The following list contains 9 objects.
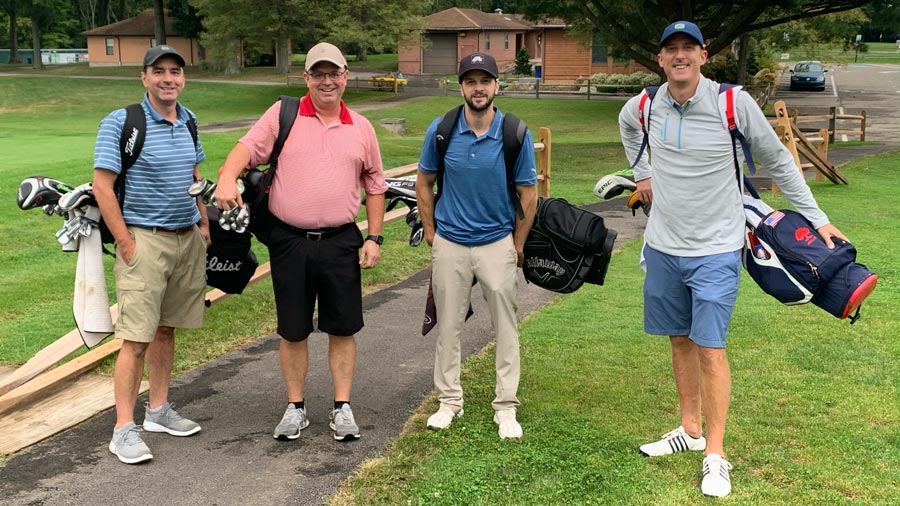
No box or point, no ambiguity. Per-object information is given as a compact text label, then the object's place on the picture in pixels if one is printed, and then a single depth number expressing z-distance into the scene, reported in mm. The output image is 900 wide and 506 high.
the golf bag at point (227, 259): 5371
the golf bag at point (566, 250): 5113
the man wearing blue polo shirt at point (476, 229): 4727
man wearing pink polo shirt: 4699
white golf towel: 4730
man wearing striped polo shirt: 4508
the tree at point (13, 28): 67312
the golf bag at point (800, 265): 4180
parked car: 50000
